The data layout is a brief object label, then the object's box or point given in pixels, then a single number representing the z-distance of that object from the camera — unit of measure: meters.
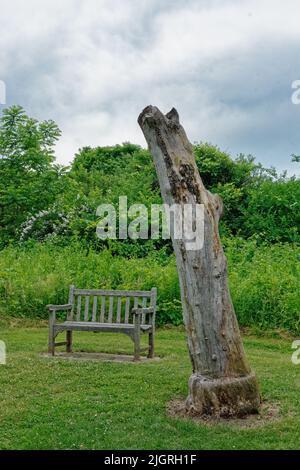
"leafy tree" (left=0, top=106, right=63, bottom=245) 19.97
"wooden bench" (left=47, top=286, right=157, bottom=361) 8.87
